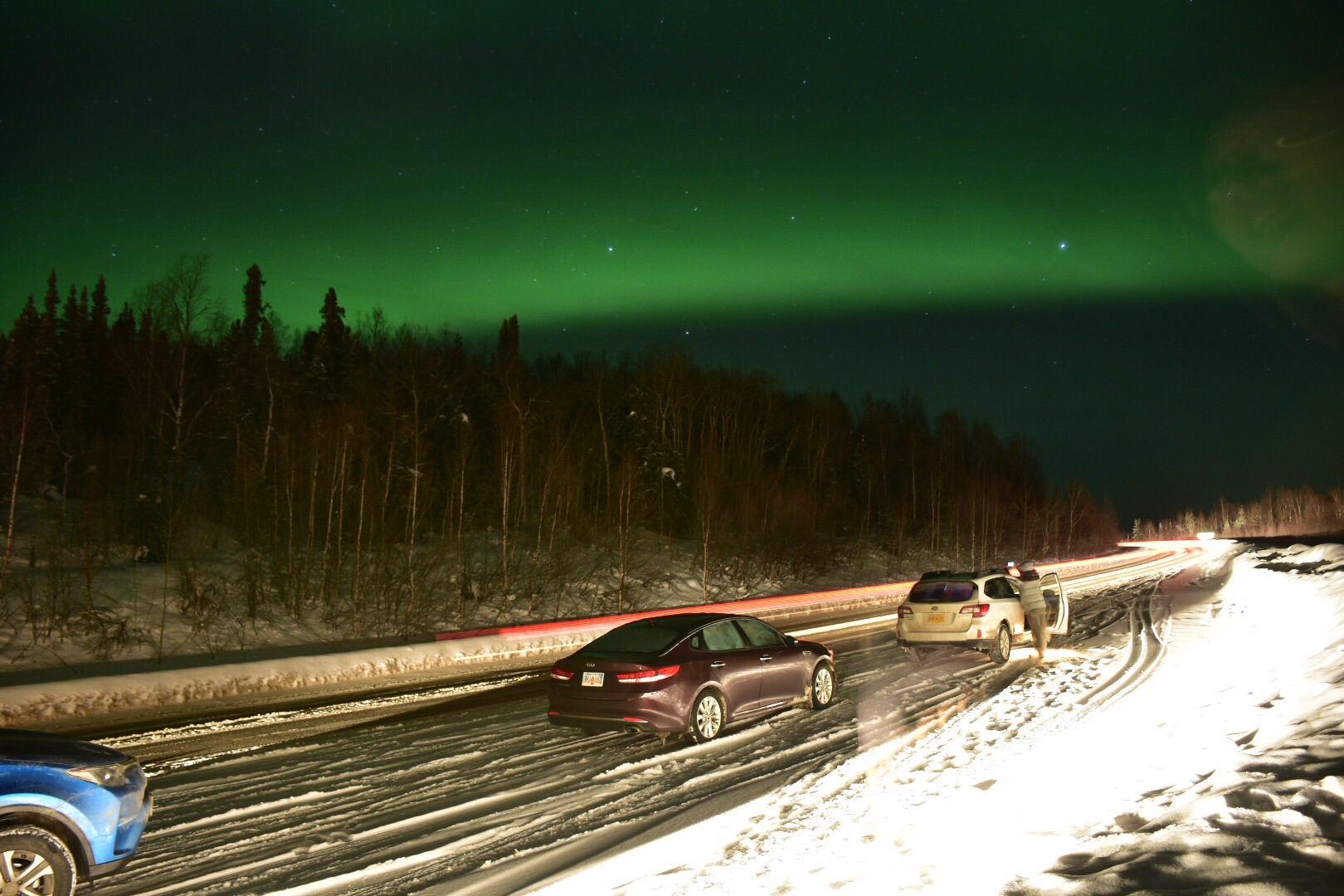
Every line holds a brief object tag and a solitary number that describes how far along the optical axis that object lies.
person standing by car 16.69
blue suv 5.07
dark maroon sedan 9.95
